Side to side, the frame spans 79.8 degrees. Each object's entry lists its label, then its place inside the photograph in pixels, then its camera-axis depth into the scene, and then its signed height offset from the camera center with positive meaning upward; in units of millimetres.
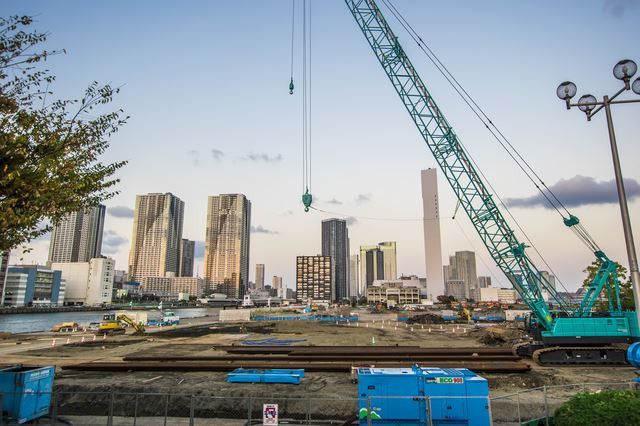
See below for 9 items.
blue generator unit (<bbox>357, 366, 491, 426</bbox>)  14570 -4180
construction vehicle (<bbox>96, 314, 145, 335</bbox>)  52484 -5409
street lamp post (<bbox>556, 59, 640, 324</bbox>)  9281 +4711
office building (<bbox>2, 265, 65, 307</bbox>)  182875 -1311
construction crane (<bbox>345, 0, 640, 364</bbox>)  29922 -31
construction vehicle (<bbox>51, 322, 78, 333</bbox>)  61688 -6481
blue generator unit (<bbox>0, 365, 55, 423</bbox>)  14727 -4110
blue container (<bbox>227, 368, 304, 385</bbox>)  22688 -5233
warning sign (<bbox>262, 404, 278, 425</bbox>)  12527 -4103
